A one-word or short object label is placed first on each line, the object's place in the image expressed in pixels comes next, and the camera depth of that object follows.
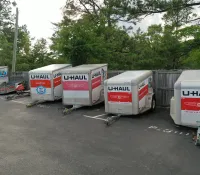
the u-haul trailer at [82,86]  11.33
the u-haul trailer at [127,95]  9.54
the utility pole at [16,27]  20.33
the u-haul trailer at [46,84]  12.78
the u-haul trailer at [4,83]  17.29
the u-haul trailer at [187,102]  7.80
